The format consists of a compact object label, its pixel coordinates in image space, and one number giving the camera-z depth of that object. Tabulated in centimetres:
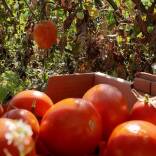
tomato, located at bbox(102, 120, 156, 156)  90
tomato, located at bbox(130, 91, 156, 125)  106
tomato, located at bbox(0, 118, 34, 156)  55
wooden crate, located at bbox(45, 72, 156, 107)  131
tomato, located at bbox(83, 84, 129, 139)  105
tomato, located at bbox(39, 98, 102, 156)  95
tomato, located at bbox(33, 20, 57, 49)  209
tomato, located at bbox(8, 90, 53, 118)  110
